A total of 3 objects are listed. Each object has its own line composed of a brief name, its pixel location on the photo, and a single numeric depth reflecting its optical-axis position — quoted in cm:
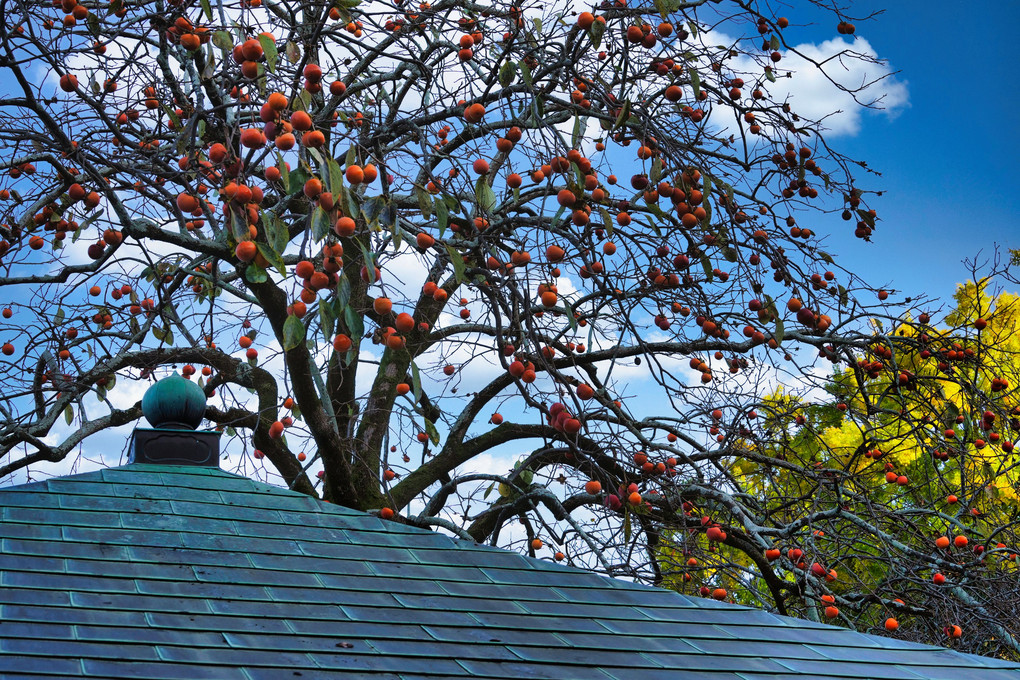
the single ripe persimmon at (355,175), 805
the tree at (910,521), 1309
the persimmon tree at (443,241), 896
